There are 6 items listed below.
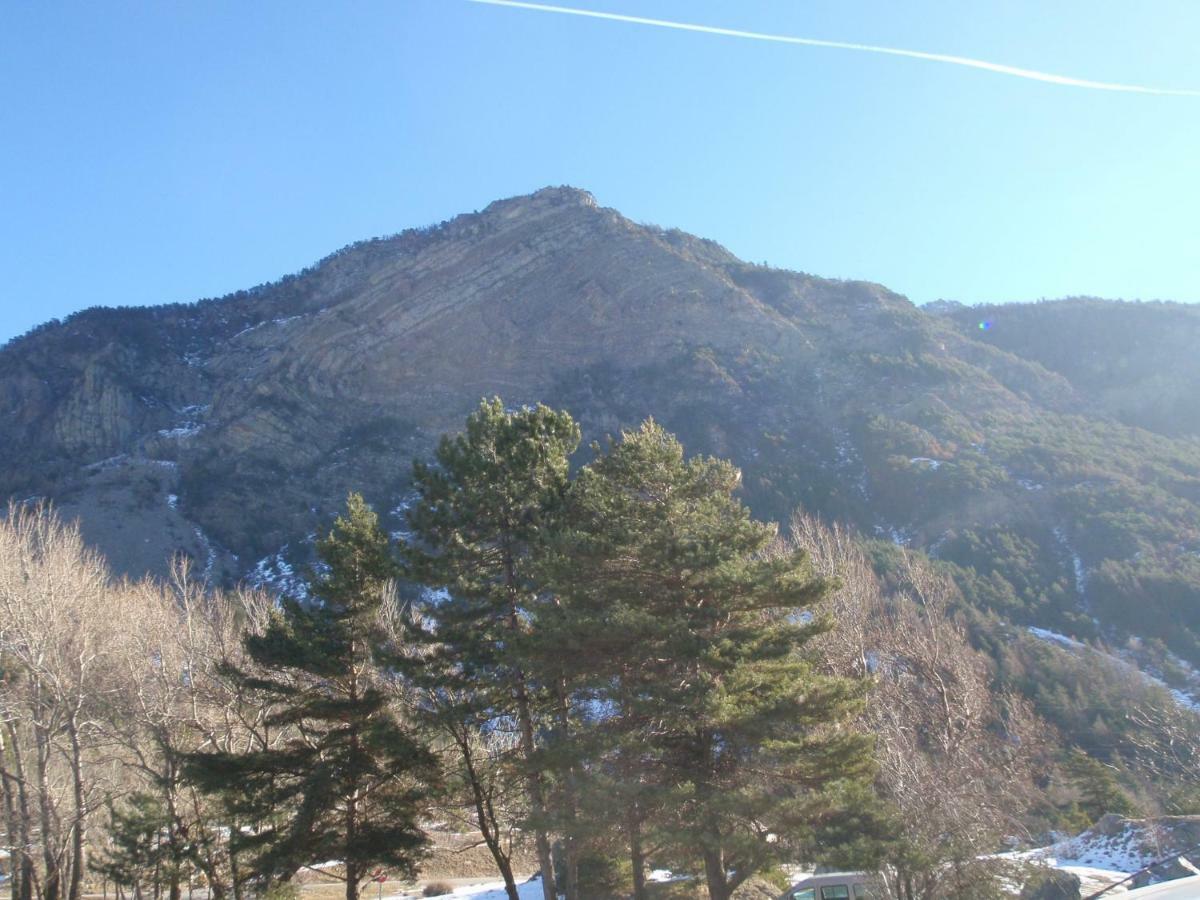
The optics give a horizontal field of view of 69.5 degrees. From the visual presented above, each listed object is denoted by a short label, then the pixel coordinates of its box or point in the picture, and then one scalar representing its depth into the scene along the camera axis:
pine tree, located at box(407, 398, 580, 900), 16.12
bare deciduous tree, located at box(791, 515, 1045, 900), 13.34
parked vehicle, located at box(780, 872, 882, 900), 16.20
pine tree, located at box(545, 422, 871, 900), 12.85
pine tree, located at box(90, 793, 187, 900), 18.94
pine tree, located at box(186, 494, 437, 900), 16.28
